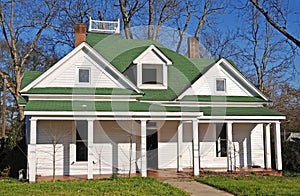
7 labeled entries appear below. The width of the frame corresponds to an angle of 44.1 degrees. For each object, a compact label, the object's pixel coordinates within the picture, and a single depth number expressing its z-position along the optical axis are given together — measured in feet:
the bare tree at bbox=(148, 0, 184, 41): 109.91
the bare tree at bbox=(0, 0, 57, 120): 97.76
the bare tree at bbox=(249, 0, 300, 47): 56.42
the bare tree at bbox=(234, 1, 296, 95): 113.80
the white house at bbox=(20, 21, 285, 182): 54.19
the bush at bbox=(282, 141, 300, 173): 64.15
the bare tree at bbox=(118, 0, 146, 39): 107.55
